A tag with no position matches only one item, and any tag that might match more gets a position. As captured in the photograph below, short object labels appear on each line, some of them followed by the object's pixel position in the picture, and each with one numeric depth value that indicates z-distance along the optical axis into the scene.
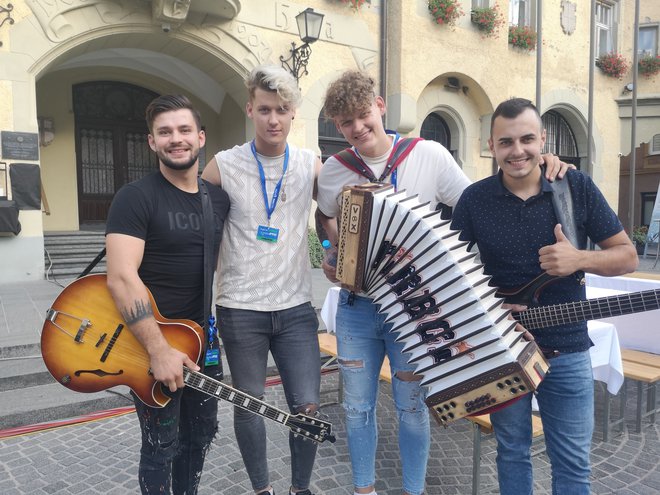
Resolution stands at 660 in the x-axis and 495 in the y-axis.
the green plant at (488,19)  11.27
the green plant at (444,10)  10.60
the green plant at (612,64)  14.58
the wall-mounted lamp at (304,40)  8.50
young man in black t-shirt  1.87
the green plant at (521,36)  12.25
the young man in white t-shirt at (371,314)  2.19
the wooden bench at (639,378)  3.36
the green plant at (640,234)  15.64
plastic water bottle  2.34
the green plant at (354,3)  9.74
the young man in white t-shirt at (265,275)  2.26
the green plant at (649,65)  15.84
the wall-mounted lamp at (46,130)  9.97
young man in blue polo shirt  1.91
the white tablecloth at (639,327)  3.84
